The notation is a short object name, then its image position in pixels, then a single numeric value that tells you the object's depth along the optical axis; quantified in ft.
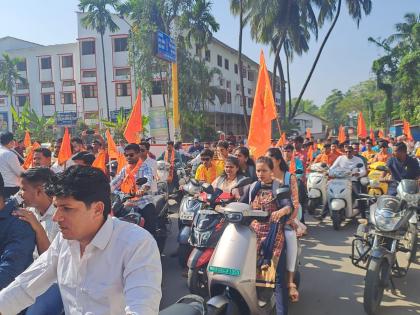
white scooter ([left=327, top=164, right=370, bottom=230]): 23.16
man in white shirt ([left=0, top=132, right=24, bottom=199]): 18.03
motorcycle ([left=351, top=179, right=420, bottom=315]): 11.99
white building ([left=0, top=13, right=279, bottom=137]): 113.70
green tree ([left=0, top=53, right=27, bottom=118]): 124.88
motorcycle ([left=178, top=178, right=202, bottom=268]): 16.06
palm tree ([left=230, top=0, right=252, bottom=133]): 84.89
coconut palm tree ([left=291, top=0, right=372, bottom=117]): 90.17
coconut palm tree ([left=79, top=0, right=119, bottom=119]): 105.50
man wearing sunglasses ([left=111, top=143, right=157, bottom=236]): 17.10
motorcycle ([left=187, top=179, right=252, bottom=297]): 13.14
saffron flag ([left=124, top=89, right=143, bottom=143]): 22.84
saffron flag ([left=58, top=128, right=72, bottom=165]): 21.59
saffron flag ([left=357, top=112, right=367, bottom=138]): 45.78
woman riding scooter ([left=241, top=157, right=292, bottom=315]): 11.22
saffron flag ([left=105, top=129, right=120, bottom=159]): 23.00
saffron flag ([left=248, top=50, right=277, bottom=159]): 17.52
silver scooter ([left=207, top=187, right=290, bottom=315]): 10.30
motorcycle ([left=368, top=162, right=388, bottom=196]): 25.39
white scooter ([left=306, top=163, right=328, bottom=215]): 26.02
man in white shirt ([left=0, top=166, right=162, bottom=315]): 5.43
